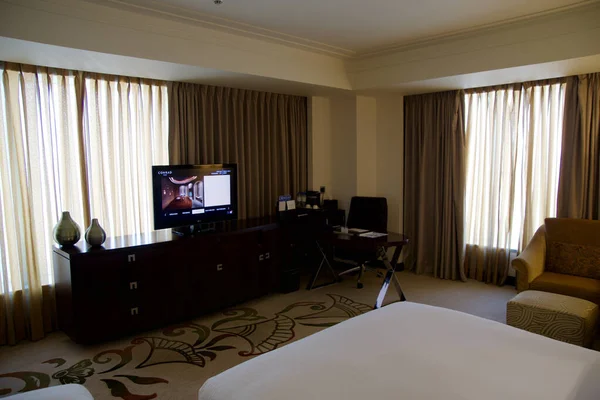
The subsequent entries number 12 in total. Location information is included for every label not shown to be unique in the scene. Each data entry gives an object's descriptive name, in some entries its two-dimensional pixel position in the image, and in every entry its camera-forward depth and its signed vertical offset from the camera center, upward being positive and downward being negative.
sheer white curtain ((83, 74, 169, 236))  3.95 +0.29
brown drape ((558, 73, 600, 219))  4.18 +0.16
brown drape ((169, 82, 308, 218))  4.46 +0.43
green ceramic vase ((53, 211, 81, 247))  3.41 -0.46
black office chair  5.25 -0.62
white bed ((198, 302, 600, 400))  1.65 -0.88
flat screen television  3.88 -0.21
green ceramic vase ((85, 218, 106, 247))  3.42 -0.50
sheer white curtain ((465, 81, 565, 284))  4.54 -0.01
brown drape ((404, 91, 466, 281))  5.14 -0.19
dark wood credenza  3.33 -0.94
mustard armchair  3.62 -0.89
